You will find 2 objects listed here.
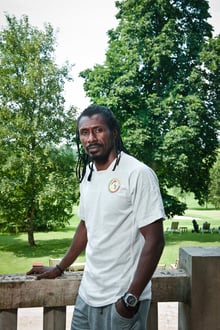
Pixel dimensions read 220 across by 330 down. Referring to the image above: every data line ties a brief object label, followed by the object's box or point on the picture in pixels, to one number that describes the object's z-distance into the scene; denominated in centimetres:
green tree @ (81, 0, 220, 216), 1215
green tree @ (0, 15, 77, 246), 1152
